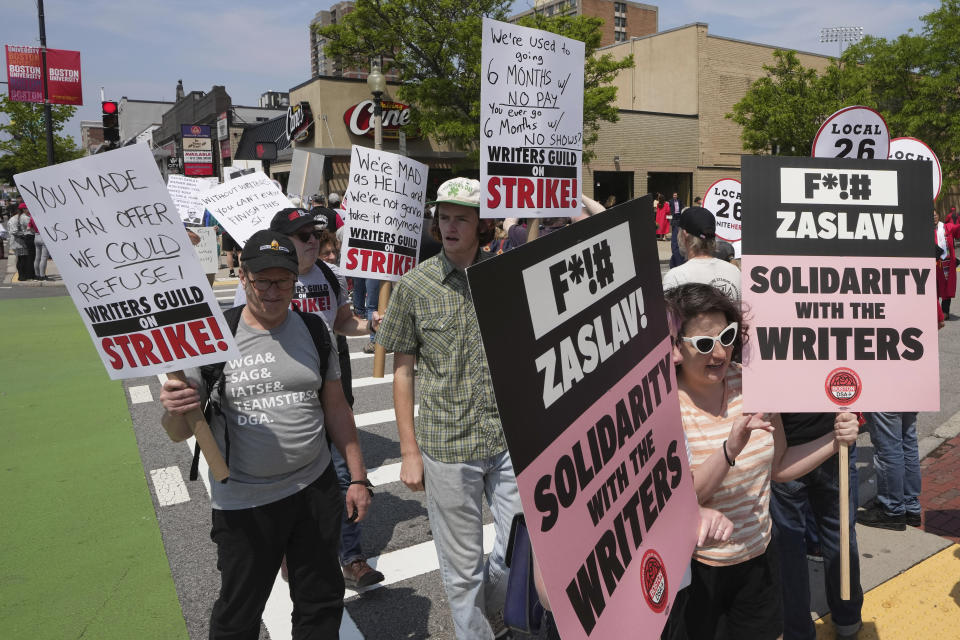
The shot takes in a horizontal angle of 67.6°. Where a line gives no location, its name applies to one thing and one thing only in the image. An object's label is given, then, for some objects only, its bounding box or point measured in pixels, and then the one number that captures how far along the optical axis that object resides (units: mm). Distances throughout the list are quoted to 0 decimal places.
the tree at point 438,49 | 25641
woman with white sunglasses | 2455
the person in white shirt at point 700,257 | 4441
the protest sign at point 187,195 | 10549
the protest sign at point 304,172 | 9219
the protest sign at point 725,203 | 7996
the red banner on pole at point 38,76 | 18750
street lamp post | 14891
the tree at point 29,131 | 31422
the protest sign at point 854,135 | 6074
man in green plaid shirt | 3082
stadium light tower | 57406
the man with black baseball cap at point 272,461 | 2814
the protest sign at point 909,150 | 6727
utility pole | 18484
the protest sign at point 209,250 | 13633
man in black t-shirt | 3062
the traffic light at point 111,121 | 14648
